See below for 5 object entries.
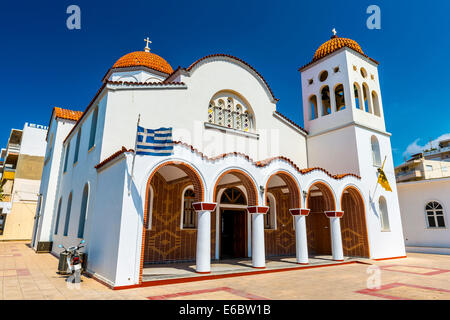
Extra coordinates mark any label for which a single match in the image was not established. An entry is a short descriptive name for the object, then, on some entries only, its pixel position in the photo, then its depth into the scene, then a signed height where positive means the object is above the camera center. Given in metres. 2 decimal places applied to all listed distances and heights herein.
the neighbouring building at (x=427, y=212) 16.98 +0.91
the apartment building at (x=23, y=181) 26.91 +4.60
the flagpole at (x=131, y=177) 7.59 +1.24
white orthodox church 8.69 +2.09
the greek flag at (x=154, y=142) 7.91 +2.30
